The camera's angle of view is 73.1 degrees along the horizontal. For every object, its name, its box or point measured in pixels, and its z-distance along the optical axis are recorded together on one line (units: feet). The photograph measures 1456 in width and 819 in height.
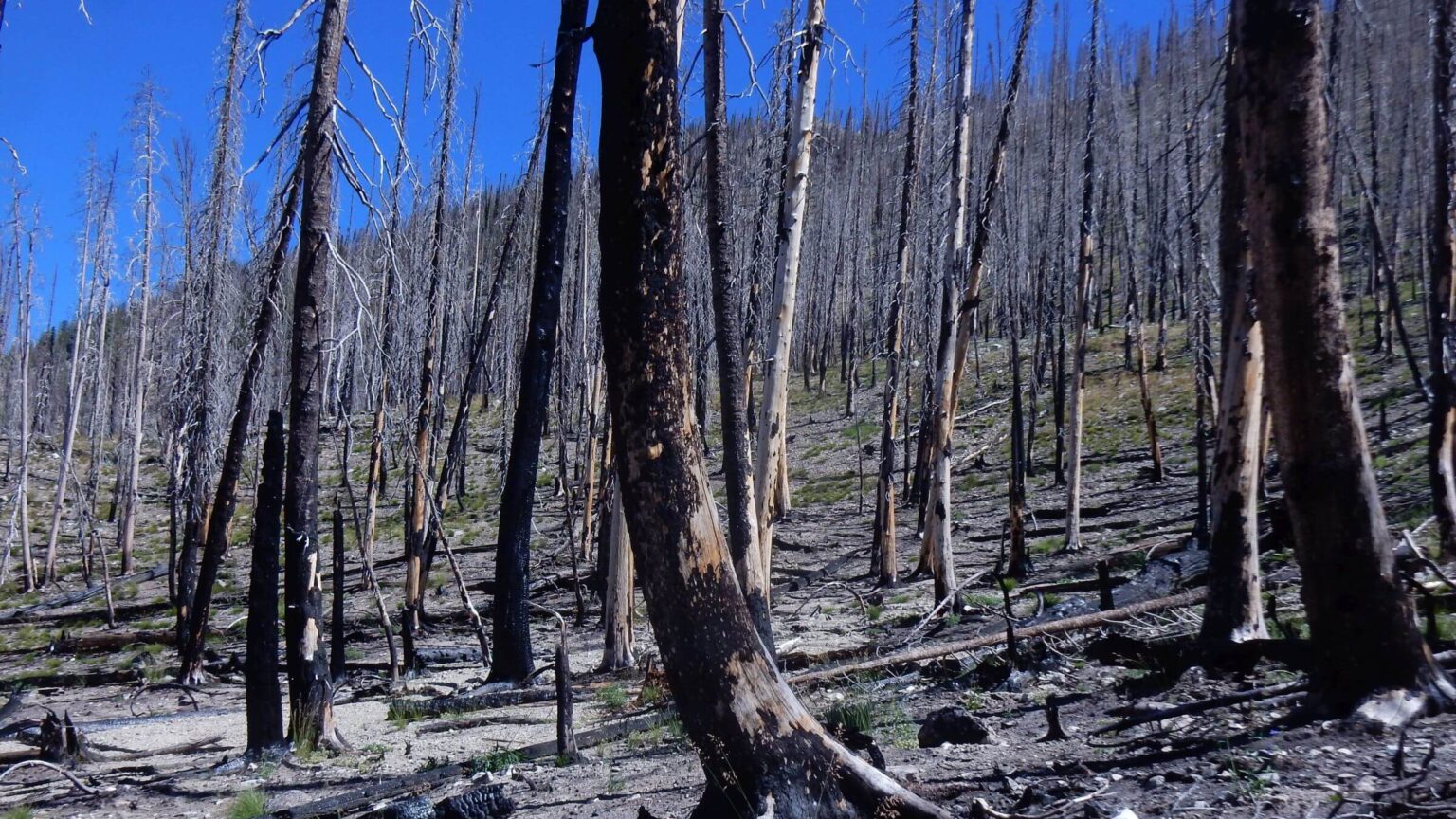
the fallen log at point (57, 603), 72.33
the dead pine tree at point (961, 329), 37.35
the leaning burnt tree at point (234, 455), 28.58
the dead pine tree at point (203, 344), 46.60
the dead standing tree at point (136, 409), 67.92
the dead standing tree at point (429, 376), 51.49
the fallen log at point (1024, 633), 25.40
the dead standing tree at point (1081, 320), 48.39
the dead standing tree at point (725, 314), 28.43
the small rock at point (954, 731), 19.08
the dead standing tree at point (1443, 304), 26.94
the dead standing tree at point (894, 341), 51.11
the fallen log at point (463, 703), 32.07
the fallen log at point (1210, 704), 15.36
